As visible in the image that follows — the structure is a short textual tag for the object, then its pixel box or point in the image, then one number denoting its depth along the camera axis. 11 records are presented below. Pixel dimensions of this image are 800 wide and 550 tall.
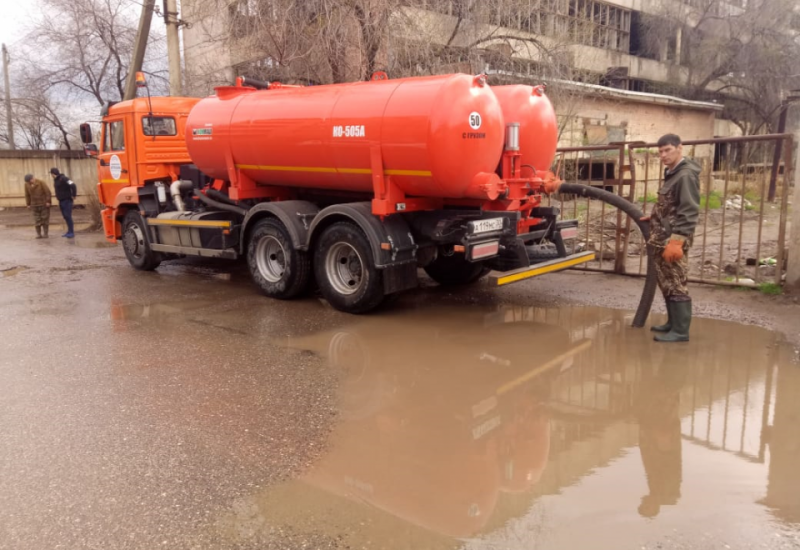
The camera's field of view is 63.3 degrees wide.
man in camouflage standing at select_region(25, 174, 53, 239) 15.98
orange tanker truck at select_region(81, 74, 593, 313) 6.75
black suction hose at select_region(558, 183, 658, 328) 6.54
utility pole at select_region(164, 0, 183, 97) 14.45
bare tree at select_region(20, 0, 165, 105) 23.12
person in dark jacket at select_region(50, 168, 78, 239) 16.23
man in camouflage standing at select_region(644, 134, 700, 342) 5.92
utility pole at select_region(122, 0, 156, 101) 14.77
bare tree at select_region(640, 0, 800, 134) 29.86
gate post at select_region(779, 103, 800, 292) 7.68
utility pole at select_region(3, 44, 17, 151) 29.79
